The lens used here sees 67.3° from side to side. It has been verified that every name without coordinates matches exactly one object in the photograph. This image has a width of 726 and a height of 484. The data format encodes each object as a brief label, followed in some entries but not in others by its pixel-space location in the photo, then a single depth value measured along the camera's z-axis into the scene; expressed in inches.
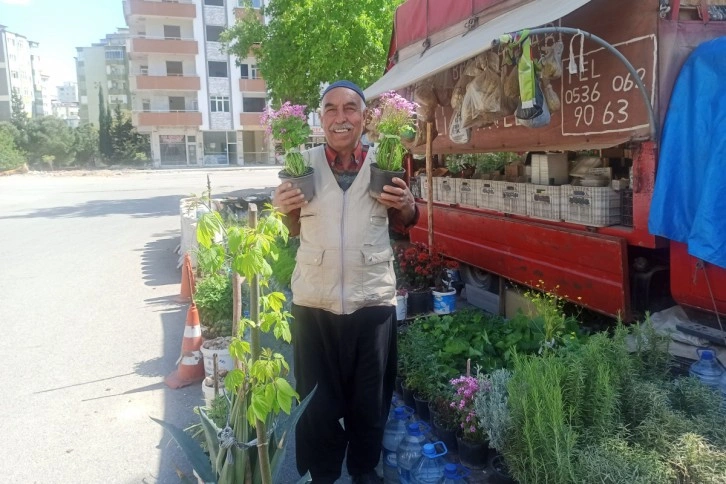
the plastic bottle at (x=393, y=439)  122.4
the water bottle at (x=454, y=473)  105.7
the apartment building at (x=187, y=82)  1764.3
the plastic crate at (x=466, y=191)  269.9
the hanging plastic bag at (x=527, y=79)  151.3
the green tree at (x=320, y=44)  584.4
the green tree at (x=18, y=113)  2047.2
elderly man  103.5
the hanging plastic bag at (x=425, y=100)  268.8
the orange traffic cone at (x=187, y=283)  289.8
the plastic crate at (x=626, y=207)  181.2
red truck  153.9
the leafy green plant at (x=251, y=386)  73.4
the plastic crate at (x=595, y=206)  184.1
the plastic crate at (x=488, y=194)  248.5
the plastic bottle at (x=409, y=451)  116.2
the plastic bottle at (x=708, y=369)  123.3
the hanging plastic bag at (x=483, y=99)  195.2
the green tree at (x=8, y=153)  1740.9
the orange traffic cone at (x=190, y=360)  194.9
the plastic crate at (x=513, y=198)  227.5
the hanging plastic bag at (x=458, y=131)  246.8
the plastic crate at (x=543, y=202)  207.0
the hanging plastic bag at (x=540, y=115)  167.7
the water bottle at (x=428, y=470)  110.6
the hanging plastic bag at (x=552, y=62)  173.5
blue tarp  135.5
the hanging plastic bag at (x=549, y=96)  182.4
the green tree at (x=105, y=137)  2070.6
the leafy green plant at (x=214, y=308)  214.9
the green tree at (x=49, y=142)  2022.6
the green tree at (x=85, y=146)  2097.7
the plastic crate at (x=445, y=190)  295.3
